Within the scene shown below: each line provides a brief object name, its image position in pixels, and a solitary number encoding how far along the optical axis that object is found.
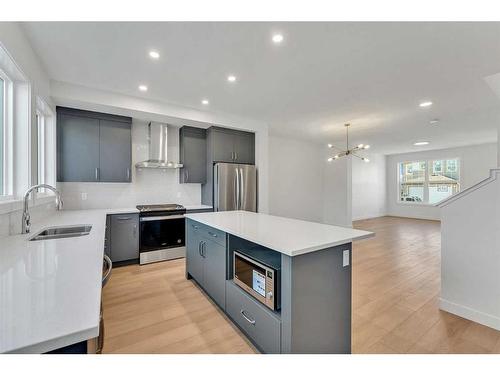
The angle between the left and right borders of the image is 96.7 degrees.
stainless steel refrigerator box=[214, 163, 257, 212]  4.18
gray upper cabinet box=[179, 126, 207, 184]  4.33
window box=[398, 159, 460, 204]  8.05
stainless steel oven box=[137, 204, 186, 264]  3.65
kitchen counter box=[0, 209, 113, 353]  0.61
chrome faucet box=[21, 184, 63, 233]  1.86
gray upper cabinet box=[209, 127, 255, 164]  4.32
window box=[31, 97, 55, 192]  2.96
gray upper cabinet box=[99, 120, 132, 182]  3.58
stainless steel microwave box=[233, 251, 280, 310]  1.54
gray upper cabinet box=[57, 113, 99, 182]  3.28
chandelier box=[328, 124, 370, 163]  5.05
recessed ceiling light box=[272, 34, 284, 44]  2.03
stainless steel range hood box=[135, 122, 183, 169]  4.00
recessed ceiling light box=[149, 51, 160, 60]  2.30
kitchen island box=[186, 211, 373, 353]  1.40
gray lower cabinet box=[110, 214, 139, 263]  3.45
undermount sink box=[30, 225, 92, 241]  1.92
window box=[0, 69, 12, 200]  2.05
